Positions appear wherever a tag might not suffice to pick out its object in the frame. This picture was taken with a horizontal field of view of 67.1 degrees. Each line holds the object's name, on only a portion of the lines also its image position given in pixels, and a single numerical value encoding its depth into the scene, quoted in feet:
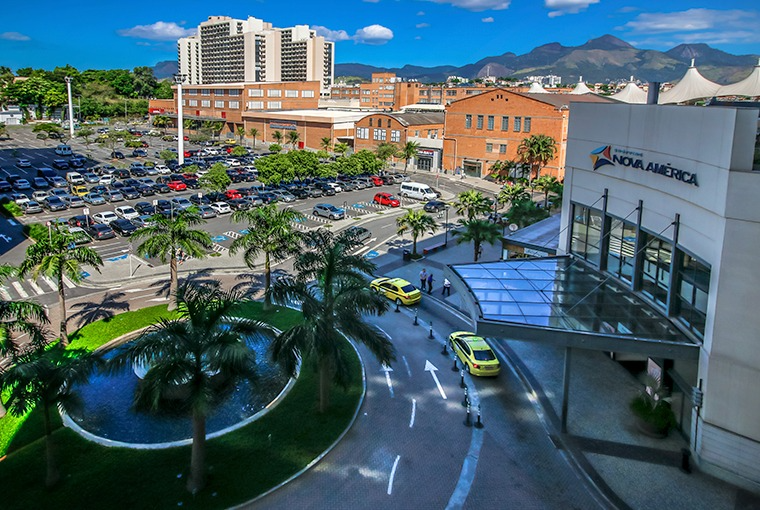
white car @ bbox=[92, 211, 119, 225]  161.79
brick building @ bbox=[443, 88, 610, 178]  249.96
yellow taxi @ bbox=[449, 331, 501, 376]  77.05
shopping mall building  54.03
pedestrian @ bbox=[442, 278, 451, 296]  112.32
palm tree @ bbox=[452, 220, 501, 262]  120.57
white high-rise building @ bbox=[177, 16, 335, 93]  590.80
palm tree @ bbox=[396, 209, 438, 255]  132.36
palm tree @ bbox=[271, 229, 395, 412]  59.11
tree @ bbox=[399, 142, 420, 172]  290.15
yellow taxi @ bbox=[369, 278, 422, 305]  105.60
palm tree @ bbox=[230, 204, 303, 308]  96.07
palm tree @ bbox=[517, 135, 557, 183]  245.86
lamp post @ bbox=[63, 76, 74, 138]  382.01
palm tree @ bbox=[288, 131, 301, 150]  340.96
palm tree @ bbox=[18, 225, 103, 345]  81.30
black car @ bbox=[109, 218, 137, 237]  151.43
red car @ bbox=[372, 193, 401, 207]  205.87
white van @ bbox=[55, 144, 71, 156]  296.30
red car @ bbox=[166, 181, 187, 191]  217.81
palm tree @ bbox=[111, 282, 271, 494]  48.91
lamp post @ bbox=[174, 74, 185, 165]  275.08
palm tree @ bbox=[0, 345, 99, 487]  50.37
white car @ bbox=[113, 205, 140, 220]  166.71
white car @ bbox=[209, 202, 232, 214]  181.70
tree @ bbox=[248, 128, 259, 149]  367.25
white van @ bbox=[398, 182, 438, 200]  218.48
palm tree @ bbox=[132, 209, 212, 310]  92.38
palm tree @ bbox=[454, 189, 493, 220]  141.60
